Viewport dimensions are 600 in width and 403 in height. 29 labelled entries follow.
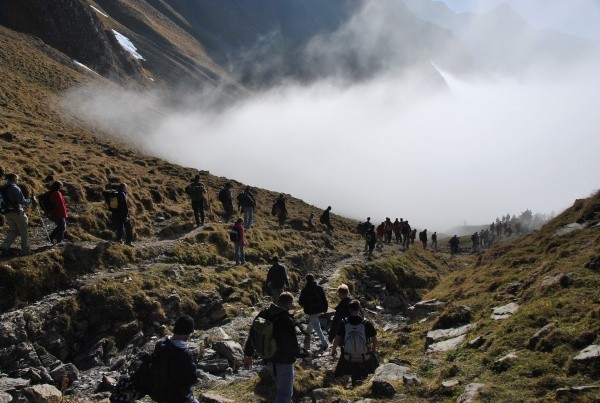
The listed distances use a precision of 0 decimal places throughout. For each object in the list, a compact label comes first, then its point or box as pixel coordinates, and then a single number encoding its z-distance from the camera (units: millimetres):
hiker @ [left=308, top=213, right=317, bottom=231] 41875
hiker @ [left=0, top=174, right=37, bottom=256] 16141
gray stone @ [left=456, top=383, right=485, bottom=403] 9111
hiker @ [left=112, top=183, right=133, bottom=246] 20391
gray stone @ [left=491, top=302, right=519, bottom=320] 13719
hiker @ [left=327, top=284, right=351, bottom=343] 12867
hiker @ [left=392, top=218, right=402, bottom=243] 50391
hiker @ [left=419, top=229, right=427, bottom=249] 56656
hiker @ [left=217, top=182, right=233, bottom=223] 32781
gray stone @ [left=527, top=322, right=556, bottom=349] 10828
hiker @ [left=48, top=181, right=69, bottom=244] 18125
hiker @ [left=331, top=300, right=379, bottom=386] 10445
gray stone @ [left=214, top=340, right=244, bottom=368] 13680
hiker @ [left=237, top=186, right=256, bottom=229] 30547
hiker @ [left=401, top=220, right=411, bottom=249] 47312
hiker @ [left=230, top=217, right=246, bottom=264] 23688
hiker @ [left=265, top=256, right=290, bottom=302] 17156
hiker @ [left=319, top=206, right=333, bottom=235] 44250
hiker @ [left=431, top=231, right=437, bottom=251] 64731
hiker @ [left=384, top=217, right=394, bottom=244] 48562
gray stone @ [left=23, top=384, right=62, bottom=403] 9961
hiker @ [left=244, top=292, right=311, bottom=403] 8562
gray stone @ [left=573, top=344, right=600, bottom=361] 9078
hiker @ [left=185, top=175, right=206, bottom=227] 27031
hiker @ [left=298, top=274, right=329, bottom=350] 14422
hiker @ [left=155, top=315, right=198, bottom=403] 7062
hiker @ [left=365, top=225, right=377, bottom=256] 36625
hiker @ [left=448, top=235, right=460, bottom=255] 57469
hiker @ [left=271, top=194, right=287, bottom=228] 39875
